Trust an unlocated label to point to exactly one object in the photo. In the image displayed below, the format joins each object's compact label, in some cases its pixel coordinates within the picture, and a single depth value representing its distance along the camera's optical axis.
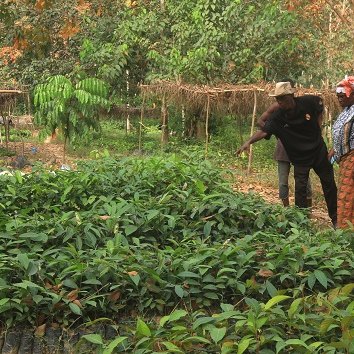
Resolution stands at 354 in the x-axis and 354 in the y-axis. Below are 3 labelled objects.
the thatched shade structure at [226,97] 14.35
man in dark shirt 6.42
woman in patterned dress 5.80
